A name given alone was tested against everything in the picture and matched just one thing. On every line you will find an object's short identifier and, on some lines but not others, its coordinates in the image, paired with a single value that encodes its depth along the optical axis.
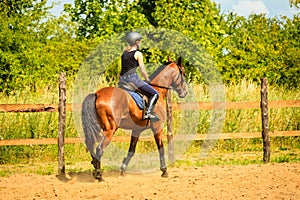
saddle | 19.47
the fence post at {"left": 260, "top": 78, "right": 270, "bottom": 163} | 23.84
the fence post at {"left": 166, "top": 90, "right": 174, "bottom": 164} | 24.28
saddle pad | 19.44
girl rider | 19.09
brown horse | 18.66
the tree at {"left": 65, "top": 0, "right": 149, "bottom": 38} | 45.50
